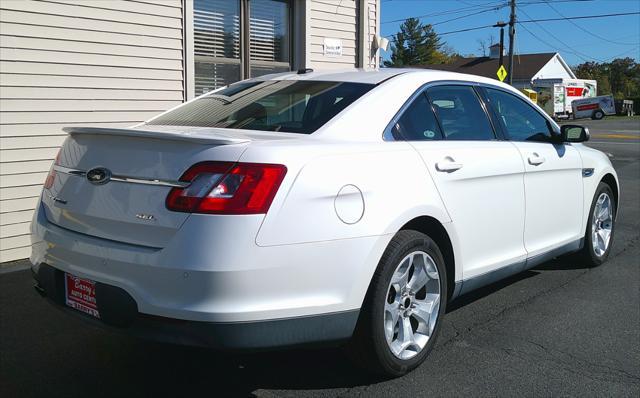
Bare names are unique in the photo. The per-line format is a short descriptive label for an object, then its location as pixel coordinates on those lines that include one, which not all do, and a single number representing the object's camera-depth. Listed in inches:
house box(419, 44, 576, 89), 2426.2
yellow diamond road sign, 1322.6
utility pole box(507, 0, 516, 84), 1485.0
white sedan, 110.6
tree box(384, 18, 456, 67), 3885.3
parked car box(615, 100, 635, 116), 2346.2
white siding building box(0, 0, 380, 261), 235.1
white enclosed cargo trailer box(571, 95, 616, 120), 2080.5
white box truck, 2014.0
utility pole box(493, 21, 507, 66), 1639.6
